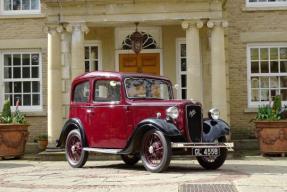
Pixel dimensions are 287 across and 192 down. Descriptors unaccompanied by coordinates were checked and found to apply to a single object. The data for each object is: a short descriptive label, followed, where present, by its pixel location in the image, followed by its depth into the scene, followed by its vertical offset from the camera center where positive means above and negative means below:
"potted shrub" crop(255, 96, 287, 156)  13.91 -0.78
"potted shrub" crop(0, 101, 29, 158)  14.61 -0.83
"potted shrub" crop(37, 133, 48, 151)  16.61 -1.19
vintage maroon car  10.12 -0.44
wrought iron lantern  16.47 +1.75
